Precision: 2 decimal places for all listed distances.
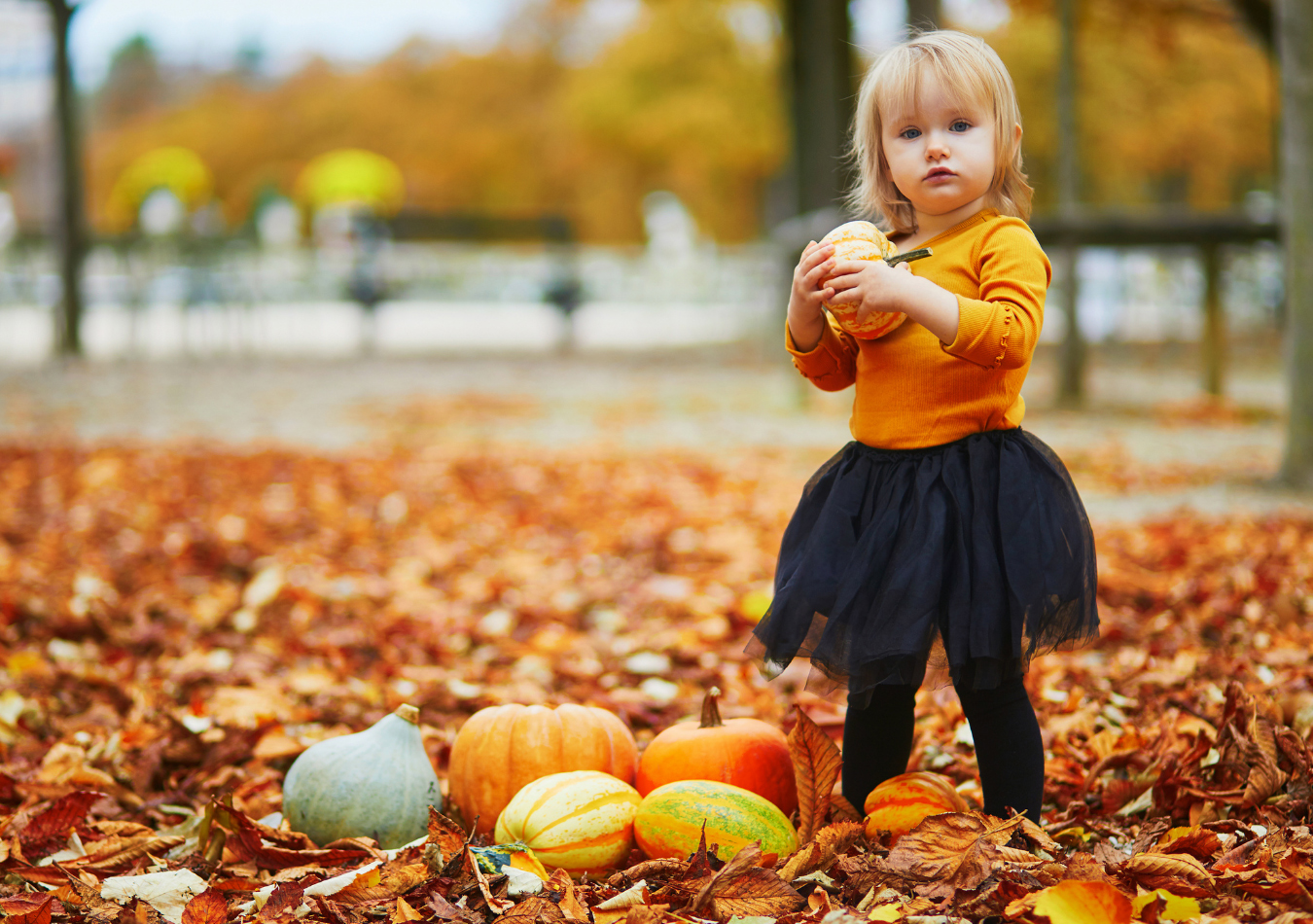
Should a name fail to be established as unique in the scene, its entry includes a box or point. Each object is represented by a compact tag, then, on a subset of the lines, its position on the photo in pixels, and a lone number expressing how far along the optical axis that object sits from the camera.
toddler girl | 3.30
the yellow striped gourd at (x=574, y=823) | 3.39
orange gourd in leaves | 3.41
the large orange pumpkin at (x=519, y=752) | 3.52
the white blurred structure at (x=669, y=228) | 33.18
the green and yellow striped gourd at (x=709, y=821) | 3.37
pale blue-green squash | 3.48
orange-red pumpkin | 3.49
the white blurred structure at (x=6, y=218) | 31.48
